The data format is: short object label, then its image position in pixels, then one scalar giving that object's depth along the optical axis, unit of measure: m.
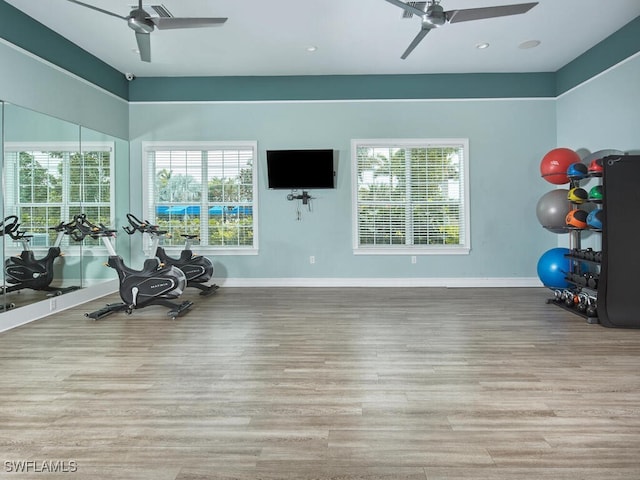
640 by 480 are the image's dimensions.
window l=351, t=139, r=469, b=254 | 6.68
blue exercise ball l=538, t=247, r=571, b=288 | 5.29
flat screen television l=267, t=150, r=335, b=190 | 6.53
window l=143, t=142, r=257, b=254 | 6.75
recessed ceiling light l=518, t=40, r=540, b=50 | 5.36
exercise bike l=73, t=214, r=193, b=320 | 4.81
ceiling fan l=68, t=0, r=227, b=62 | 3.63
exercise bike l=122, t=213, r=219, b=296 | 5.75
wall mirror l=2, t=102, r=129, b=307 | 4.32
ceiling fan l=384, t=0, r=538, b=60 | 3.61
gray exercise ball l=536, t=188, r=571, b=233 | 5.32
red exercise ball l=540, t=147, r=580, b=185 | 5.36
